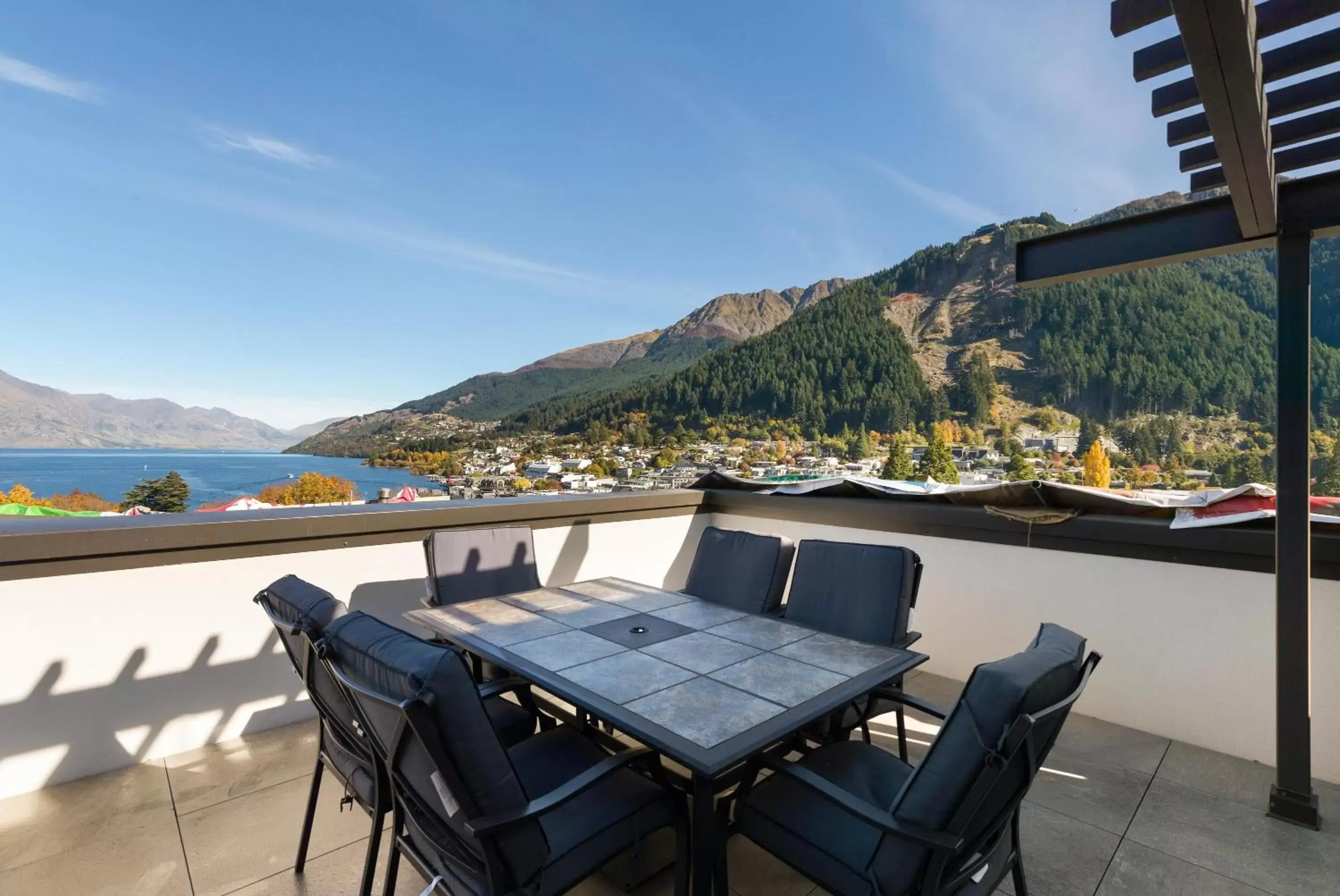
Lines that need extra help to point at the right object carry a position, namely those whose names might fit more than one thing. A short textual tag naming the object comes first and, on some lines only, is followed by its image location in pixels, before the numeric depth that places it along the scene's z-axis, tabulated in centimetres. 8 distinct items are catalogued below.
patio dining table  147
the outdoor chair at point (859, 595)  241
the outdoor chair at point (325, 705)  160
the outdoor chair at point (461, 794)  119
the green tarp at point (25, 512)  287
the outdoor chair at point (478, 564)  288
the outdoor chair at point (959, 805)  115
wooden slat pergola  169
